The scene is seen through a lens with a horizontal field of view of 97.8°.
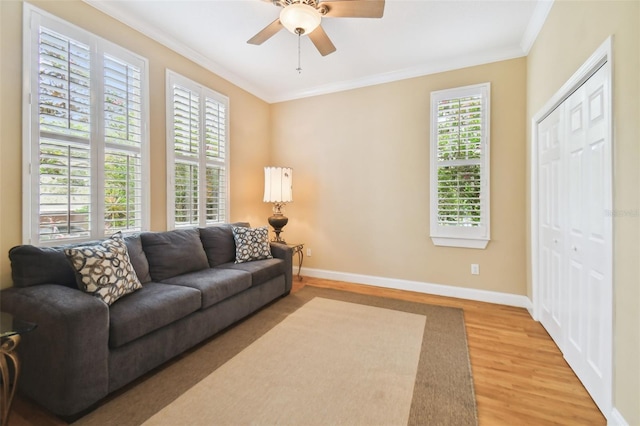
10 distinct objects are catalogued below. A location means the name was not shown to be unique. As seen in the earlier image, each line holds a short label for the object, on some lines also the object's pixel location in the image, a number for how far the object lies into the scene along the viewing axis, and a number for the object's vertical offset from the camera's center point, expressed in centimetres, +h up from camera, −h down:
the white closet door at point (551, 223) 230 -7
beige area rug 157 -112
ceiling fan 200 +151
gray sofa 150 -68
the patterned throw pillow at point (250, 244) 327 -37
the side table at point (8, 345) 133 -63
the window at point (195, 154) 311 +73
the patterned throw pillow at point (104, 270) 182 -39
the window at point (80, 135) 207 +66
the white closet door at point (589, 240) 158 -16
